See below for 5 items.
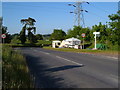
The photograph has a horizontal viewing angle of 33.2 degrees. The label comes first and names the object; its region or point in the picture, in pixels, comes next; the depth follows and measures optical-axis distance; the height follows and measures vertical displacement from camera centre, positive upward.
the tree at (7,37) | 47.54 +1.31
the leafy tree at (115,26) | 27.51 +2.15
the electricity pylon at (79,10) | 60.36 +9.49
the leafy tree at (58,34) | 91.12 +3.54
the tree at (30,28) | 78.91 +5.50
